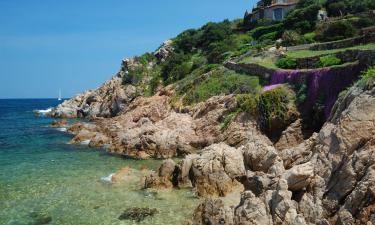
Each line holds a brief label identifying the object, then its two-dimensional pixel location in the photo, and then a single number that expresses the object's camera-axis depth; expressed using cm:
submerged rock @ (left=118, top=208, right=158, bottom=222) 2070
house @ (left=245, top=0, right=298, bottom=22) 8288
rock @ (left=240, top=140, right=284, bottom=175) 2397
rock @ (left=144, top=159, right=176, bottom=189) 2566
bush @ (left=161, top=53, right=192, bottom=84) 6685
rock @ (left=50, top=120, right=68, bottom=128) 6831
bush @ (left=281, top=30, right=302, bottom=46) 5231
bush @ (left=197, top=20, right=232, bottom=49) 8036
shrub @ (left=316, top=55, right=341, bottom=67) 3344
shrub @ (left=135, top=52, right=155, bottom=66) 8394
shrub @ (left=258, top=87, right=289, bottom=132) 3375
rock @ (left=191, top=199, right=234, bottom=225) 1781
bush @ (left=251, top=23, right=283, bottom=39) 7021
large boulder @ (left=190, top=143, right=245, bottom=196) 2400
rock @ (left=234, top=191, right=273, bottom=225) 1705
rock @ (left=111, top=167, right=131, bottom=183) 2795
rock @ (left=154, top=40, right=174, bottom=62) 8331
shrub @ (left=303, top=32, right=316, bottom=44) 5306
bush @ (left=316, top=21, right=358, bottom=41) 4834
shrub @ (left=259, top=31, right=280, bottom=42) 6538
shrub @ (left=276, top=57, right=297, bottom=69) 3926
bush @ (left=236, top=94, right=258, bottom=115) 3606
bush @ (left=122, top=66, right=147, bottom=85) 7719
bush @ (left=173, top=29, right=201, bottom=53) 8381
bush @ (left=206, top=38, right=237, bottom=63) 6389
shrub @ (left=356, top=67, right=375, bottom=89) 2153
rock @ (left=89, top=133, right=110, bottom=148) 4347
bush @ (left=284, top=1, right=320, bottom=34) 6197
